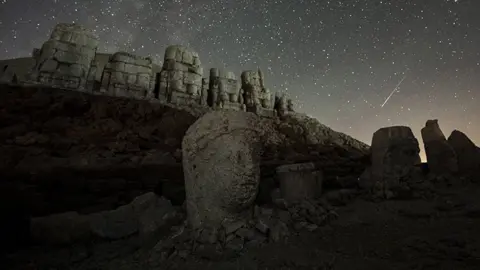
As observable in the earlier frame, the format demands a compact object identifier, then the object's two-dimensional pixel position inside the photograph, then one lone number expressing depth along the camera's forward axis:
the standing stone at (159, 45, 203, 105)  16.70
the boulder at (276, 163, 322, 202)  5.96
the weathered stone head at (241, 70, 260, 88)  21.81
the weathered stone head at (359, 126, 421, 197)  7.71
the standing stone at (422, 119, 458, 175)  8.41
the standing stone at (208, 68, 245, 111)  18.88
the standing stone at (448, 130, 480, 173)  8.55
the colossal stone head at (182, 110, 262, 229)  3.87
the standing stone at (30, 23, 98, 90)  13.82
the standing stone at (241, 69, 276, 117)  20.64
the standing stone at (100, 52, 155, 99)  15.20
